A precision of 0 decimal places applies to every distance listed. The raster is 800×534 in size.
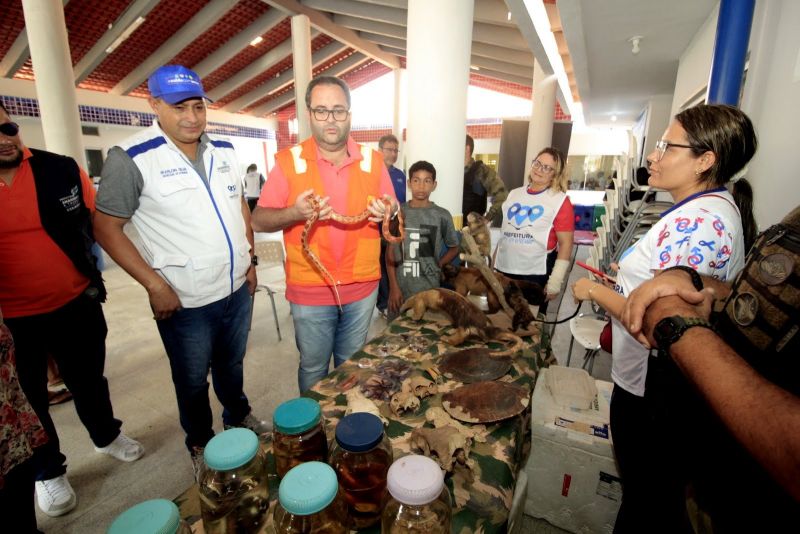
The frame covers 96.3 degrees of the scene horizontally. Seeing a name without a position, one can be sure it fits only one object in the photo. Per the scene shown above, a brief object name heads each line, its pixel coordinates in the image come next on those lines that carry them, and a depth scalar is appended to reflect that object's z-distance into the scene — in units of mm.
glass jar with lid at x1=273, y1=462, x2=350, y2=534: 602
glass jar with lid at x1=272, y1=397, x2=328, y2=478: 837
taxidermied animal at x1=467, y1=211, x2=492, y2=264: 3059
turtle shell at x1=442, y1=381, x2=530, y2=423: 1165
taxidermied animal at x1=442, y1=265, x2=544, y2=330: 2045
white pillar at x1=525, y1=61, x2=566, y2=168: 8961
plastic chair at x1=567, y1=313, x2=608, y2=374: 2525
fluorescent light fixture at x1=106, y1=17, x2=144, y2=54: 9902
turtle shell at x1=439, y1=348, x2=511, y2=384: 1440
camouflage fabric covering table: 881
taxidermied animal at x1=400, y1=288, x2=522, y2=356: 1765
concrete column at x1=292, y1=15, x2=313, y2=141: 9789
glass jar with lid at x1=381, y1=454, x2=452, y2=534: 639
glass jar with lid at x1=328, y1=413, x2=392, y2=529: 798
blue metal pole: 2401
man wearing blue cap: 1606
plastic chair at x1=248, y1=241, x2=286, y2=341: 4133
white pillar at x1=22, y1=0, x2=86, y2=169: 5539
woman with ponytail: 1094
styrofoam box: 1560
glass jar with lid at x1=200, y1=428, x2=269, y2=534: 706
